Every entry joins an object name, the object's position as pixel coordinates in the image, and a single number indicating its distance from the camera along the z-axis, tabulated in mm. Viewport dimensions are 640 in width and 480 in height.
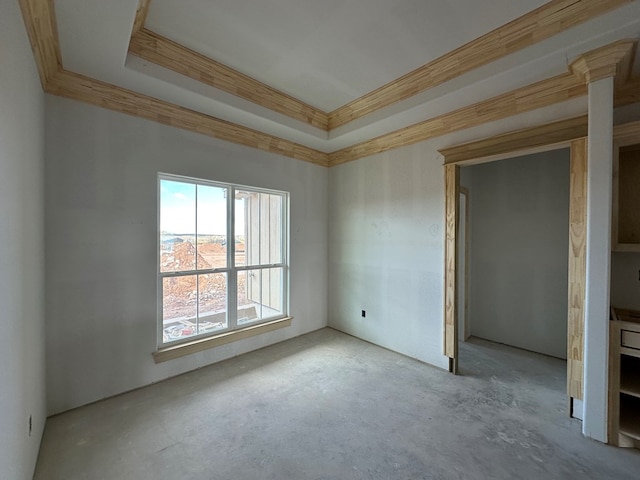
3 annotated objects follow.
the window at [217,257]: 2793
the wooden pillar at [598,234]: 1833
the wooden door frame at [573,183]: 2119
